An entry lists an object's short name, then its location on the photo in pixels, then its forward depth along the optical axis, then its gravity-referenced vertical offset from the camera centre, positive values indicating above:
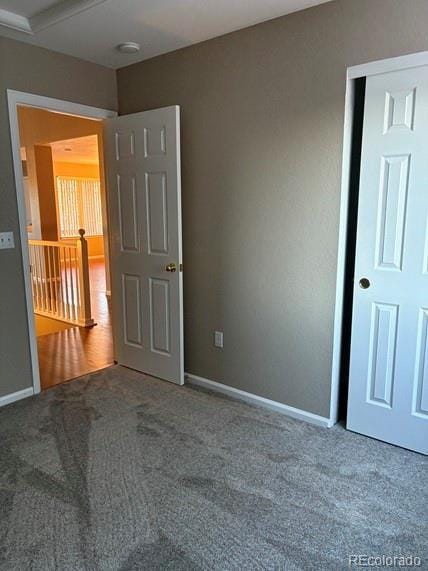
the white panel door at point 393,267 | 2.25 -0.34
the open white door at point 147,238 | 3.19 -0.25
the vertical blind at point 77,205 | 10.56 +0.03
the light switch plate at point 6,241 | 2.99 -0.24
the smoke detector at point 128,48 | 3.01 +1.11
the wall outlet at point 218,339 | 3.25 -1.00
